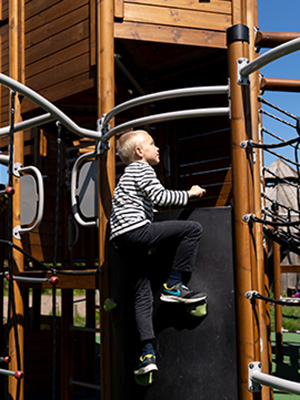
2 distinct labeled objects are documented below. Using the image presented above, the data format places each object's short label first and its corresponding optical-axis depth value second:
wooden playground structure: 2.52
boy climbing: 2.53
